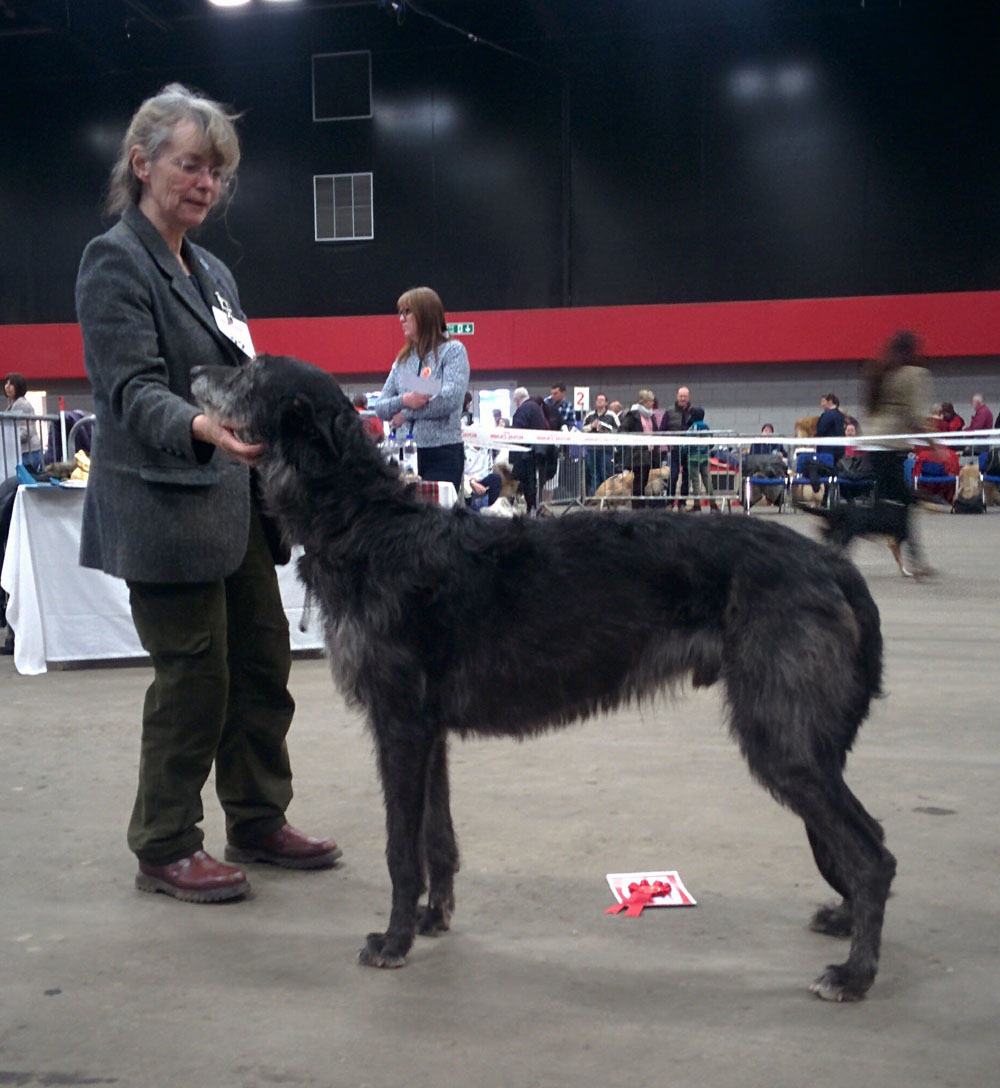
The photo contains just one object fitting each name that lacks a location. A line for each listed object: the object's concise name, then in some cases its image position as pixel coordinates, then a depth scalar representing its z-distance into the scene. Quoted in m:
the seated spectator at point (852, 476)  12.09
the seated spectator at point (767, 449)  16.39
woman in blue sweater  5.79
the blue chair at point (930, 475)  15.63
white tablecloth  5.47
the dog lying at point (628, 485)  14.12
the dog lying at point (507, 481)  11.65
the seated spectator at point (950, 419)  16.80
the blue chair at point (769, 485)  14.86
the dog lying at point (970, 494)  15.40
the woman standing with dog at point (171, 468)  2.55
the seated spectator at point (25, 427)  7.82
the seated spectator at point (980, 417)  16.62
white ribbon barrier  10.56
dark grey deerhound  2.25
